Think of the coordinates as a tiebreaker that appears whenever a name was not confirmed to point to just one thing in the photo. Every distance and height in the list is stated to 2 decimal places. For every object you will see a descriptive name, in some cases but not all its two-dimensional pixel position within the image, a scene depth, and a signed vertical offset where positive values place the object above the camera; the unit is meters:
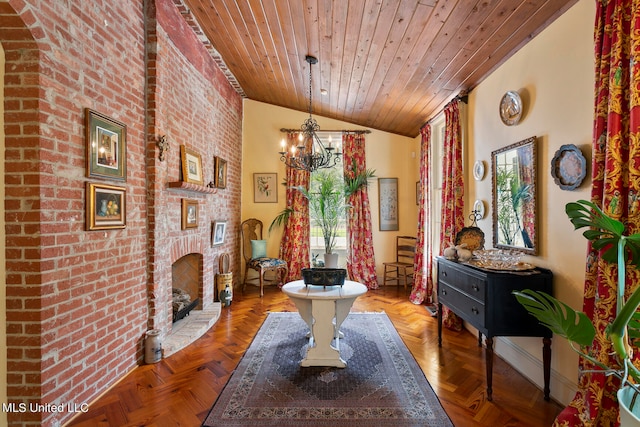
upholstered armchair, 4.75 -0.74
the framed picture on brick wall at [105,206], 2.00 +0.05
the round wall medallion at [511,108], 2.49 +0.92
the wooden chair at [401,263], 5.16 -0.89
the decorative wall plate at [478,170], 3.10 +0.46
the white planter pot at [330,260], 4.92 -0.80
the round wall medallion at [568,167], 1.89 +0.30
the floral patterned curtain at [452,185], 3.41 +0.32
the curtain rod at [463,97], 3.40 +1.34
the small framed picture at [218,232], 4.08 -0.27
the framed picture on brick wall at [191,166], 3.21 +0.55
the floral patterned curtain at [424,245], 4.35 -0.50
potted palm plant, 5.04 +0.22
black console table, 2.10 -0.71
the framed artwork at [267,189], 5.45 +0.44
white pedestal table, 2.54 -0.92
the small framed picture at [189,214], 3.23 -0.01
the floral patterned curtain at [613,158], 1.43 +0.28
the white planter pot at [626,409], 0.94 -0.68
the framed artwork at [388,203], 5.48 +0.18
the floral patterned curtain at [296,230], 5.30 -0.31
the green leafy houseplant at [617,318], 1.00 -0.40
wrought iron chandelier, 3.41 +0.67
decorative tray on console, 2.24 -0.39
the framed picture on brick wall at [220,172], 4.14 +0.60
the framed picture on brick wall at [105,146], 2.00 +0.49
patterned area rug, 1.89 -1.32
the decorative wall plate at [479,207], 3.11 +0.05
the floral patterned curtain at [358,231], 5.32 -0.34
